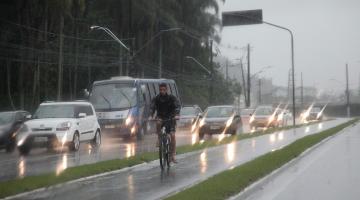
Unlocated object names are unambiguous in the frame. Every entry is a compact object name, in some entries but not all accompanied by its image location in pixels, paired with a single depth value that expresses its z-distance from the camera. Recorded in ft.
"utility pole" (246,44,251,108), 256.73
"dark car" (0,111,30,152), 83.15
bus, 100.42
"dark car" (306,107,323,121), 256.32
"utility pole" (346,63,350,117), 305.79
